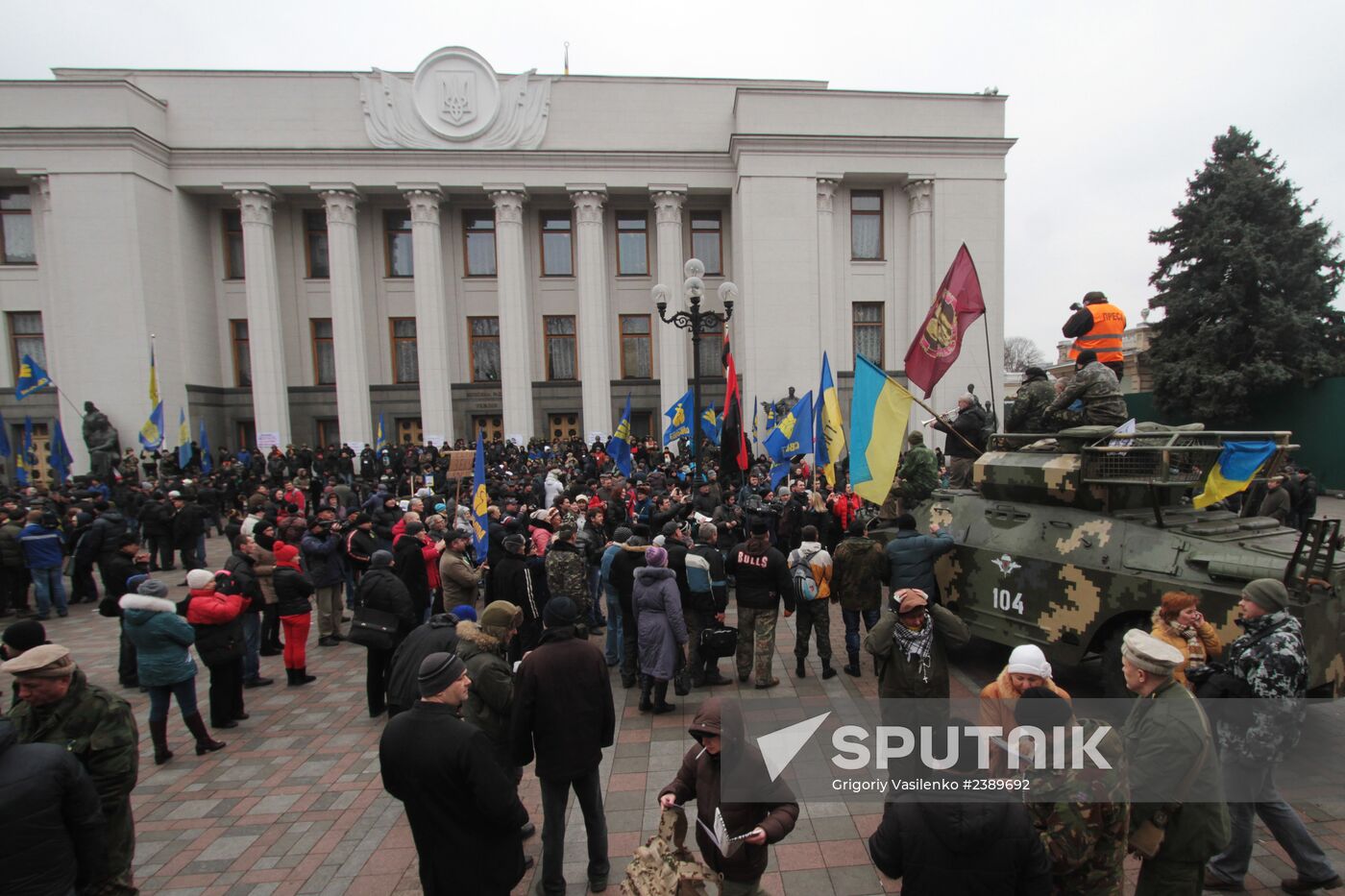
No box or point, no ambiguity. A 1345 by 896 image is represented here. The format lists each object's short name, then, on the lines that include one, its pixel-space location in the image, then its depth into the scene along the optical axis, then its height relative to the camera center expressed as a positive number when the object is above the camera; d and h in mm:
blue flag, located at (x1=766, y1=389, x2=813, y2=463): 12117 -479
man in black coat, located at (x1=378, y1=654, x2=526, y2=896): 3021 -1727
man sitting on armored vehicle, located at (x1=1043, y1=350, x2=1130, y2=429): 6738 +49
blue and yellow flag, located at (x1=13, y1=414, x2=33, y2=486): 18922 -1091
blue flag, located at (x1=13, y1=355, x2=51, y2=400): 17016 +1282
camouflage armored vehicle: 4895 -1267
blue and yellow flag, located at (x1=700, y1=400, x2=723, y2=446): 16219 -355
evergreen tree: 21922 +3624
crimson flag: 8305 +1037
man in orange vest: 6848 +783
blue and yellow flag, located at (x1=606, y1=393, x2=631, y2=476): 14706 -808
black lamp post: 11438 +1726
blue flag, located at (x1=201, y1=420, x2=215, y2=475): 20608 -1267
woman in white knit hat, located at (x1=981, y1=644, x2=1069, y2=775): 3133 -1337
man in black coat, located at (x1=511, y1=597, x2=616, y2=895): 3930 -1882
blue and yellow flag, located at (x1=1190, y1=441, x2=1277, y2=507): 5449 -611
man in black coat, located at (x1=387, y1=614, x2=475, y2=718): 4684 -1697
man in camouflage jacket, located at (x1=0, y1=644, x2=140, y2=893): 3389 -1574
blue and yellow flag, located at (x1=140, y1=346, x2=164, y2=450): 18172 -41
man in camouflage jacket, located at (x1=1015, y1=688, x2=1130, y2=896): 2693 -1730
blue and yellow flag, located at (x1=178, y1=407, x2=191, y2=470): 21344 -792
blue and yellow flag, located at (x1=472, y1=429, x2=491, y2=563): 7578 -1068
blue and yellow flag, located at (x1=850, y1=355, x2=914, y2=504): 7094 -276
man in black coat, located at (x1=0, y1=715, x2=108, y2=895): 2752 -1702
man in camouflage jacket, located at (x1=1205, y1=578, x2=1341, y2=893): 3697 -1995
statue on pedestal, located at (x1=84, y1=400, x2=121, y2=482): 22016 -482
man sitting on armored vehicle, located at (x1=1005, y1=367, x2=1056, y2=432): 7570 -10
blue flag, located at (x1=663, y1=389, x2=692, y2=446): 14484 -146
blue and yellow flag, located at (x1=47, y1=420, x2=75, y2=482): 16625 -756
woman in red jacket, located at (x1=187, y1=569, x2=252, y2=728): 6137 -2017
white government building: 23234 +6926
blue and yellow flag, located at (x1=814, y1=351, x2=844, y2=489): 11281 -395
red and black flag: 12180 -481
